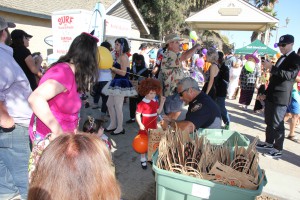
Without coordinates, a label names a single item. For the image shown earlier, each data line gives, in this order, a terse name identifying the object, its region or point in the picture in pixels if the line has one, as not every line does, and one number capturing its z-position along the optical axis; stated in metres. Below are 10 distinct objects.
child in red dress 3.74
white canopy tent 13.48
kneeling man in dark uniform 2.72
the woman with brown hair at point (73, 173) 0.92
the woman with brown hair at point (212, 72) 4.96
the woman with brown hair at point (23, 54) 3.43
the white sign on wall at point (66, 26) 7.74
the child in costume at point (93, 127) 3.11
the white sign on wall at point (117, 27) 9.16
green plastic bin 1.61
